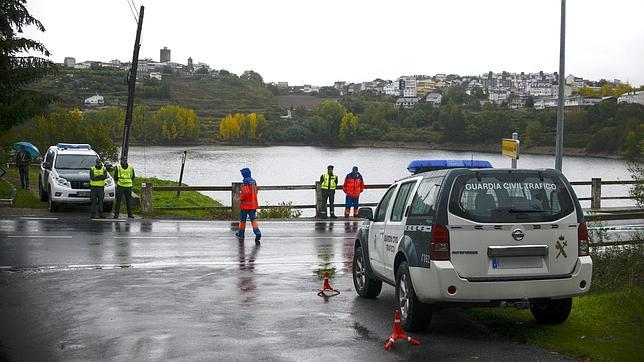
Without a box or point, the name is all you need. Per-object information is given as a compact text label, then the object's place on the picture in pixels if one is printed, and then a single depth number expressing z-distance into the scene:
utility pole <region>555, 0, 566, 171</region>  16.41
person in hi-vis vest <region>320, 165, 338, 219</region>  26.58
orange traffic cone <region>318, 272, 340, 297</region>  11.39
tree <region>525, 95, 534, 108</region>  135.31
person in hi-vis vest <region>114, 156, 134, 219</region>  23.80
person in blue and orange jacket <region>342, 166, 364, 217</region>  27.02
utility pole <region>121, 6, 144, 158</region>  31.96
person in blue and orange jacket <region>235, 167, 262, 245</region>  17.80
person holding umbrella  29.66
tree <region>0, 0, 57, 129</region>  25.11
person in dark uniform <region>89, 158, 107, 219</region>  23.58
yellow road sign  15.71
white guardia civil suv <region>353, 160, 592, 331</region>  7.94
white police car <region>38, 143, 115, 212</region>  24.81
